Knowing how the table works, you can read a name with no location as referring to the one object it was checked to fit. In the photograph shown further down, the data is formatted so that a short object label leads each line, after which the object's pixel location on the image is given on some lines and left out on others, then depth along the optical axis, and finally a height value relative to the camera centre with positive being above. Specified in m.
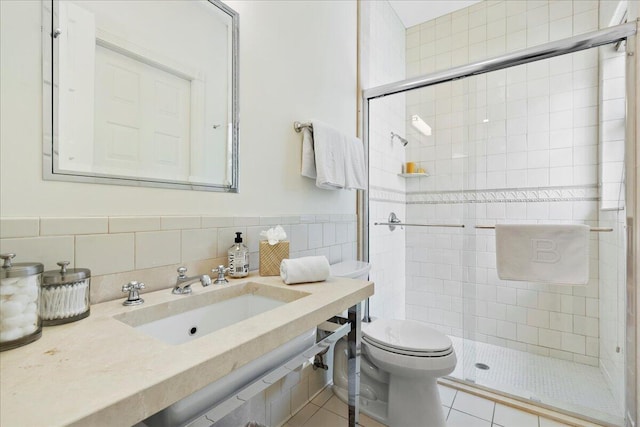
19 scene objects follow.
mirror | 0.73 +0.36
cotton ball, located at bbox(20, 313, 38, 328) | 0.51 -0.19
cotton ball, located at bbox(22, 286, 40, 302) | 0.52 -0.14
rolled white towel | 0.96 -0.18
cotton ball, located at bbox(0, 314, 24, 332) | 0.49 -0.19
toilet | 1.26 -0.72
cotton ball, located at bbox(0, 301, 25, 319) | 0.49 -0.16
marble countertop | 0.34 -0.23
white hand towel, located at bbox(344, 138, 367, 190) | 1.63 +0.28
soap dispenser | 1.04 -0.16
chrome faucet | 0.84 -0.20
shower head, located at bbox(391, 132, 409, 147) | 2.39 +0.61
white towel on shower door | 1.49 -0.20
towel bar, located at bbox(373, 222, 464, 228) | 2.14 -0.07
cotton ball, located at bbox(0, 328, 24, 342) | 0.48 -0.20
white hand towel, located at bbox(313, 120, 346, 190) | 1.45 +0.30
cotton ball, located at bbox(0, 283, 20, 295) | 0.50 -0.13
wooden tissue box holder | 1.08 -0.16
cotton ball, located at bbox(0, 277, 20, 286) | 0.50 -0.12
